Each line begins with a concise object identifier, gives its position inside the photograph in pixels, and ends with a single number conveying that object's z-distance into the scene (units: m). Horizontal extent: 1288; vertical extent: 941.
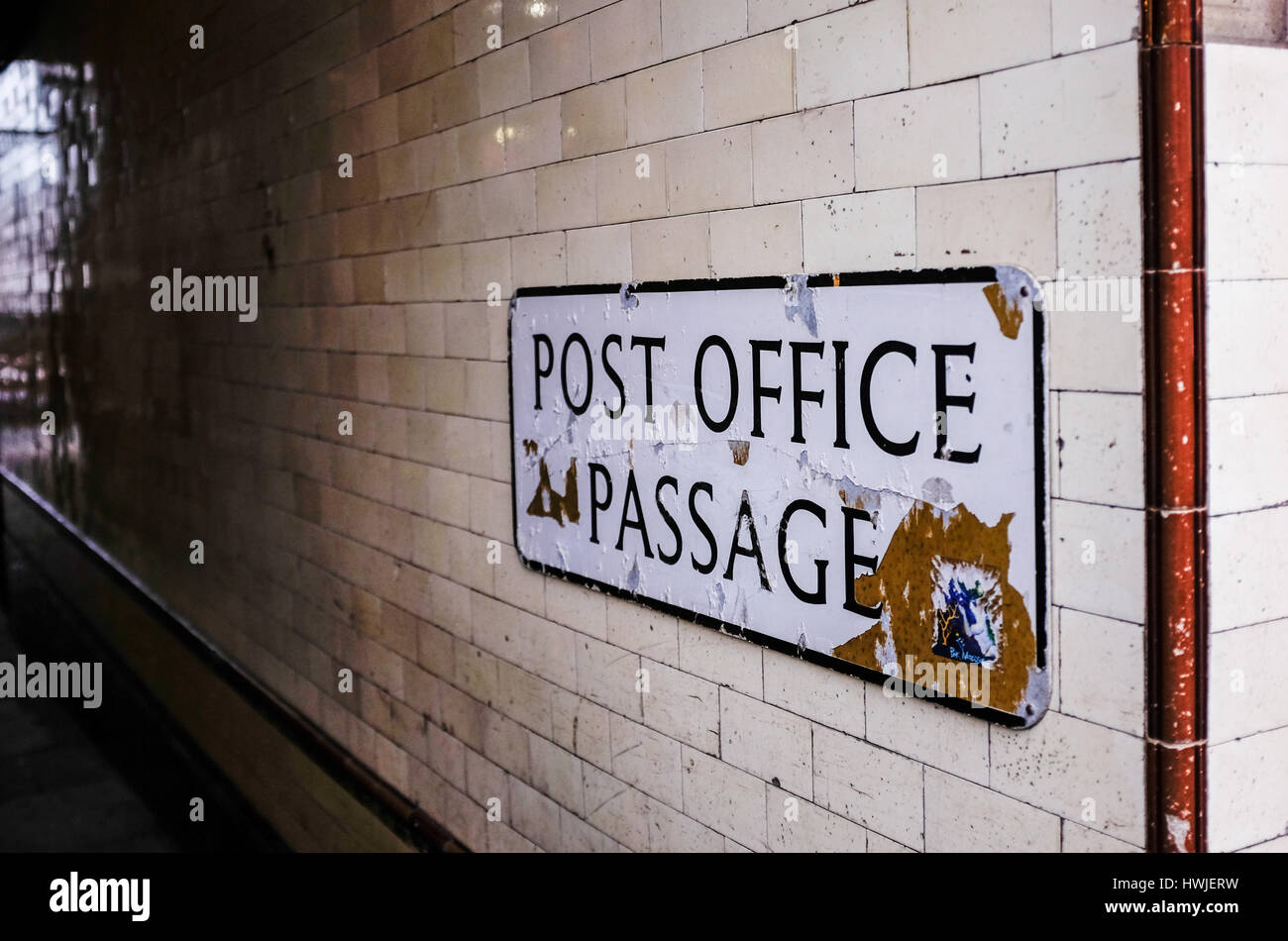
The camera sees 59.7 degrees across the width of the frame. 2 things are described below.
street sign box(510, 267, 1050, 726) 1.77
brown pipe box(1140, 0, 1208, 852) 1.53
